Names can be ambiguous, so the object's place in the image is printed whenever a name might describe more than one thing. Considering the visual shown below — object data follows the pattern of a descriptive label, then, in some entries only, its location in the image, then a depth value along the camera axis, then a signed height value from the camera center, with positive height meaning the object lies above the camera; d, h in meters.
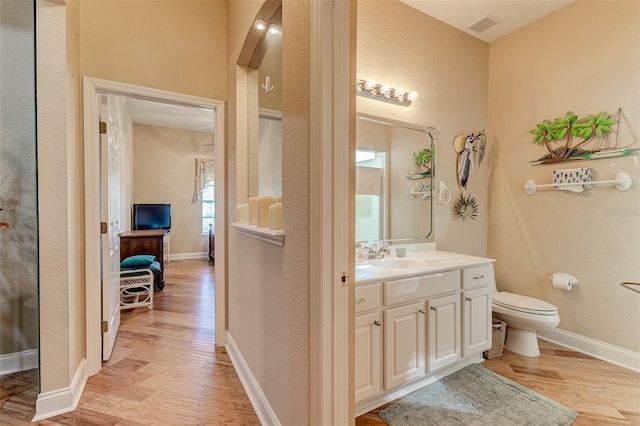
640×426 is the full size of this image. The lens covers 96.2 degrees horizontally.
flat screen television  5.70 -0.17
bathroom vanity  1.61 -0.72
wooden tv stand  3.77 -0.51
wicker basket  2.32 -1.07
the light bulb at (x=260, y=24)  1.71 +1.11
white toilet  2.25 -0.88
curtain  6.61 +0.73
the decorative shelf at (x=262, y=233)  1.30 -0.13
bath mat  1.64 -1.20
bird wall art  2.85 +0.55
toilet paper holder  2.49 -0.63
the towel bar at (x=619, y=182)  2.22 +0.22
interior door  2.10 -0.21
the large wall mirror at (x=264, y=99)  1.71 +0.76
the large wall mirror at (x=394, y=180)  2.34 +0.25
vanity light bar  2.29 +0.97
